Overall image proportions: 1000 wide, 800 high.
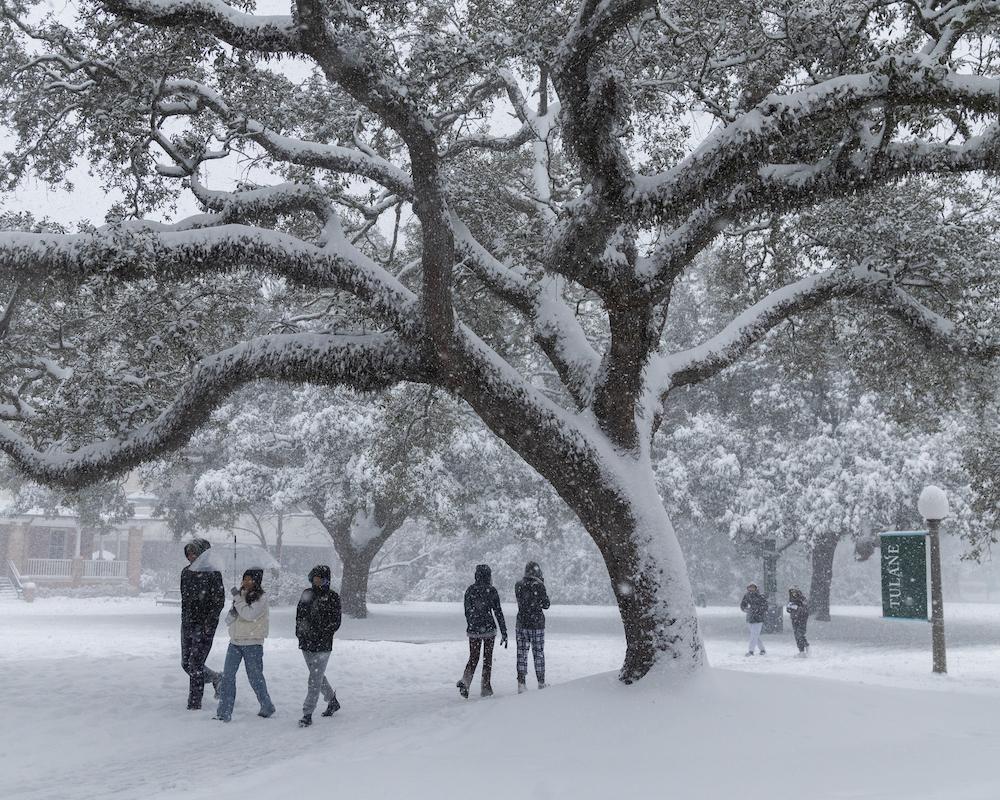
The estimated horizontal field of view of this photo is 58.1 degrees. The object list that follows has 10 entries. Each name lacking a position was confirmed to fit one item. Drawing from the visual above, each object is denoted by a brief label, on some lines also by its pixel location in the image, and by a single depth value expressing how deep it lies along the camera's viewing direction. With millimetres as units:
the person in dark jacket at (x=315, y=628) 9805
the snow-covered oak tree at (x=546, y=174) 7629
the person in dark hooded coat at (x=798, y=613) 18703
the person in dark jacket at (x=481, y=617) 11047
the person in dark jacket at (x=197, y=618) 10297
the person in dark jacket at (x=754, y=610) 18891
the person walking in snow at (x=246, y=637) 9852
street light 14086
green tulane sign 13875
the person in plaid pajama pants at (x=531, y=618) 11453
